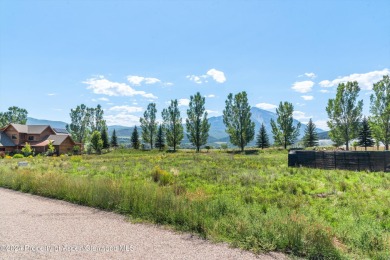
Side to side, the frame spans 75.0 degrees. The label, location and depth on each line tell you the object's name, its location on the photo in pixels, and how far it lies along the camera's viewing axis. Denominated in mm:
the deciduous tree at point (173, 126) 72312
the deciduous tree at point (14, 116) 85056
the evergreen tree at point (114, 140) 90156
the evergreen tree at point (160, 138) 80875
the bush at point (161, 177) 13677
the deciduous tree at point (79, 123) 87438
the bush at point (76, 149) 63125
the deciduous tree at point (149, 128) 82369
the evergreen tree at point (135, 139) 82500
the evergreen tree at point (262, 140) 74750
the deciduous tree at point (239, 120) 64938
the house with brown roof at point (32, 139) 59188
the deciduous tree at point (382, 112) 47406
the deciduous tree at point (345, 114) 53500
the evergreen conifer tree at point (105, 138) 81000
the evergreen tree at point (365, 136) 64000
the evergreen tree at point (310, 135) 78562
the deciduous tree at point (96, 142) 64319
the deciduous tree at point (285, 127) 69812
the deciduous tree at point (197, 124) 68375
